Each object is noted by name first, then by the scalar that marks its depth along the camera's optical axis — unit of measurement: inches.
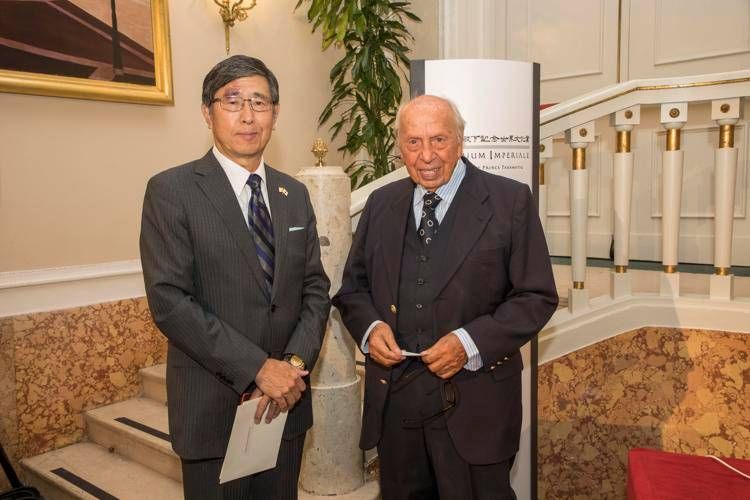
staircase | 98.5
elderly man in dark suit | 60.8
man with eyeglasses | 52.8
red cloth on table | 51.8
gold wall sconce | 144.9
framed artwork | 110.2
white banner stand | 75.9
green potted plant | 152.3
